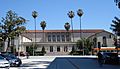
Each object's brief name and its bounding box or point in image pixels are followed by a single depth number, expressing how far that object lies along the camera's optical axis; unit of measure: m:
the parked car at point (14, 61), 15.06
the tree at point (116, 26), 19.30
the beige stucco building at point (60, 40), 48.42
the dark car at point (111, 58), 18.19
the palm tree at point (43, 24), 54.51
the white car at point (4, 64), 11.87
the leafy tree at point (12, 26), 28.37
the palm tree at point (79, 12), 50.49
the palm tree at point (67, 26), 54.38
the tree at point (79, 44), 45.46
